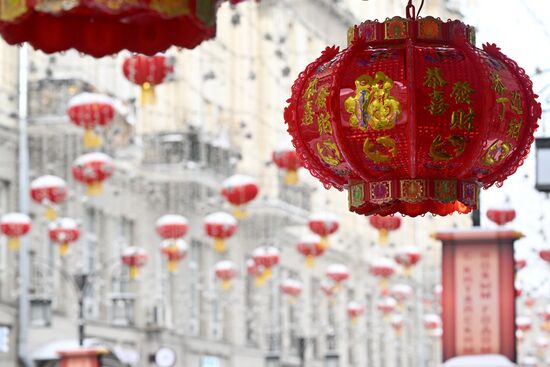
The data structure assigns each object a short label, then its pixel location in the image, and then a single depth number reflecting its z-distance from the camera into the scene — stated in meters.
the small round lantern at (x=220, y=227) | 27.97
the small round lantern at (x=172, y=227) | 28.52
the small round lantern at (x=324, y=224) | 29.61
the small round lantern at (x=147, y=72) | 20.05
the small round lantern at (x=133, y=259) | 29.47
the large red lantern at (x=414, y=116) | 7.53
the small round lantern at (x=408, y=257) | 33.06
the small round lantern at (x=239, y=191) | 26.05
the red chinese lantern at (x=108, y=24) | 7.16
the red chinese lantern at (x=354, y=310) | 40.28
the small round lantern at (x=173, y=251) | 29.16
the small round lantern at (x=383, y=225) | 26.47
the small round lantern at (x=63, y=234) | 27.20
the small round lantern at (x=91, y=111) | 23.56
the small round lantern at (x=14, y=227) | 26.34
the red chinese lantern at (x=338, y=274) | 35.03
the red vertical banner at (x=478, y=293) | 17.77
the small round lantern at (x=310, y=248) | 31.56
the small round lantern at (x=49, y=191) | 26.47
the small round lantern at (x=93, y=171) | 25.56
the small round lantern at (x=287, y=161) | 24.38
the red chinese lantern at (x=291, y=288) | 36.03
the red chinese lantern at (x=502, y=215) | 22.64
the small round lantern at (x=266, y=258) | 31.41
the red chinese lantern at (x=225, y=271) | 33.03
